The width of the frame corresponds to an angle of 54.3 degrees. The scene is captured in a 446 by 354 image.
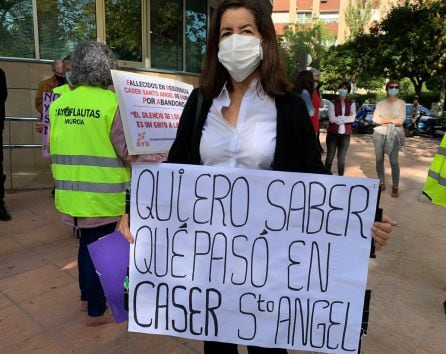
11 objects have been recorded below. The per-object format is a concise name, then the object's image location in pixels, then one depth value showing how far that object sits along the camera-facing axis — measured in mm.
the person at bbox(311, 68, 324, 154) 7398
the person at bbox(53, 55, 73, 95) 4168
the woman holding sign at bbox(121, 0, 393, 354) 1841
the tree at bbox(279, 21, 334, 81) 36325
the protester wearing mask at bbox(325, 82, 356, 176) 7672
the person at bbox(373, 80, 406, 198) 7098
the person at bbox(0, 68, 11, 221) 4988
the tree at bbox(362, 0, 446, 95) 20766
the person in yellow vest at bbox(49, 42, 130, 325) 2678
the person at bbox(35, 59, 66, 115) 5695
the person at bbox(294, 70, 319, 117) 7089
